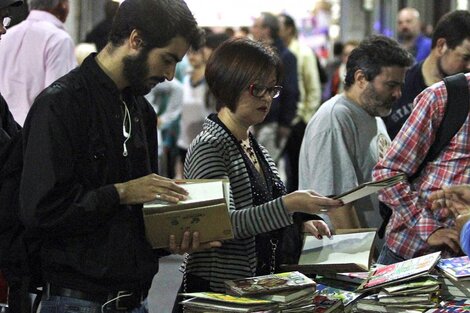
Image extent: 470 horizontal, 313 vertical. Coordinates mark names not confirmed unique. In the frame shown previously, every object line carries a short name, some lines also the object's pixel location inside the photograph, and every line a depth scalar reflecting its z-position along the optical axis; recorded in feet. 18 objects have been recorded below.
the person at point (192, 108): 54.80
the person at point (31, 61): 33.61
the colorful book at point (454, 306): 16.97
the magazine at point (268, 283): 17.08
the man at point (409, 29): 54.91
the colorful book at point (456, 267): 17.64
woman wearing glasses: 18.39
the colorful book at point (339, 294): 17.76
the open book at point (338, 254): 18.63
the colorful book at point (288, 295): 16.90
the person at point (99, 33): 37.99
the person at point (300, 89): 52.98
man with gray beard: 24.47
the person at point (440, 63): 28.14
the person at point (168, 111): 52.90
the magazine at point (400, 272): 17.39
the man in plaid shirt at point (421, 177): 20.85
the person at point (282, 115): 51.98
